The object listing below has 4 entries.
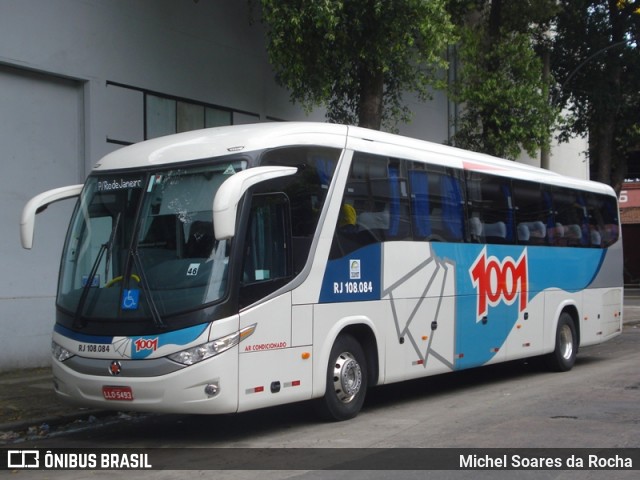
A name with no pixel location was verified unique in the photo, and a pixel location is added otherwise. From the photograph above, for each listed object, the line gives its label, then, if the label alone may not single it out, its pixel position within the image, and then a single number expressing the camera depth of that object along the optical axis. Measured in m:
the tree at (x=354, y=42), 14.38
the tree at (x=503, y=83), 19.92
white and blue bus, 8.59
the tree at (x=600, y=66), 28.31
